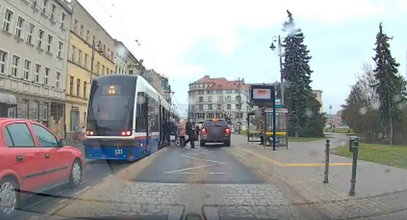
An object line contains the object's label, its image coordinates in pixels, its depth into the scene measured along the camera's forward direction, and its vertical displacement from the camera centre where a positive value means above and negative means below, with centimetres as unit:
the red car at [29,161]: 762 -59
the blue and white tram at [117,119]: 1694 +45
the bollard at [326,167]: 1120 -77
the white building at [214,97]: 12269 +999
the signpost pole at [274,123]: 2295 +54
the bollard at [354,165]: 964 -63
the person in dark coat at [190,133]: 2731 -2
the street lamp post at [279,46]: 3875 +722
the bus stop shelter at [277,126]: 2605 +45
